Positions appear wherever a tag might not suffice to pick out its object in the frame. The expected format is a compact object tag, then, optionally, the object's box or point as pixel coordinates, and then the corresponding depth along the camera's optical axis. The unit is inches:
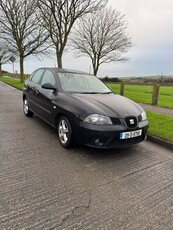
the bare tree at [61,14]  530.6
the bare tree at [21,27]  722.2
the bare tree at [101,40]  963.3
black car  134.1
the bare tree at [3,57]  1522.9
